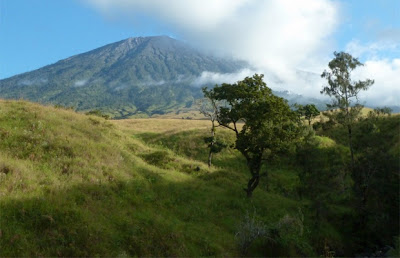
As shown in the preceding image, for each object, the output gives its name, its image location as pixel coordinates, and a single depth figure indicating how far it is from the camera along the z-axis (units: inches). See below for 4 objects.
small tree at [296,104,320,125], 2642.7
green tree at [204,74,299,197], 969.5
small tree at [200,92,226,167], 1504.7
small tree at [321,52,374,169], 1330.0
